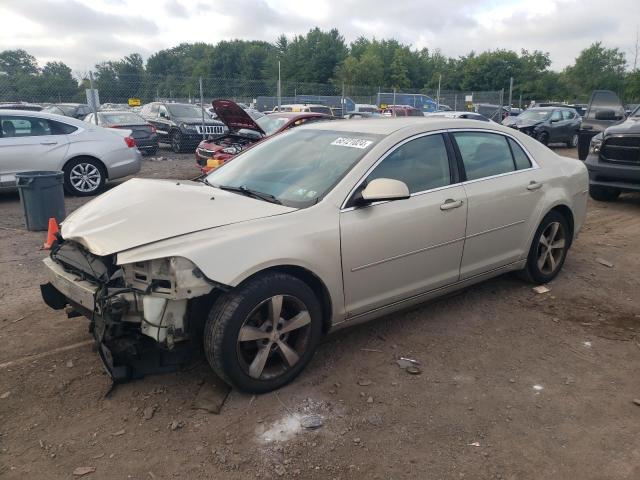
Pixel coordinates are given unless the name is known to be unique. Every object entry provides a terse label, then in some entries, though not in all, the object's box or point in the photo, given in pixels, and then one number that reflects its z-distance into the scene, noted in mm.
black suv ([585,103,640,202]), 7996
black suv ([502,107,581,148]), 17969
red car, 9641
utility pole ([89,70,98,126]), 13594
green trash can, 6836
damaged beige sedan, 2900
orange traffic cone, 3827
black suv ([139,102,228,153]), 16405
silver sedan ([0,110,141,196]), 8516
